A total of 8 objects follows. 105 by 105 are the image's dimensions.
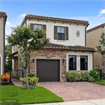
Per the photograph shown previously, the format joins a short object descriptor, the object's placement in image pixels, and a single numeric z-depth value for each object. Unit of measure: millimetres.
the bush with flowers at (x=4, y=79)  9738
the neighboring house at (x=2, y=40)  10909
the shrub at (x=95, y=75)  12435
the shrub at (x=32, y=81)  8704
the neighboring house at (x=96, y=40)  15281
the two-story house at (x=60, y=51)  11834
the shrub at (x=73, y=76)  11999
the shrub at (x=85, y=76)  12415
